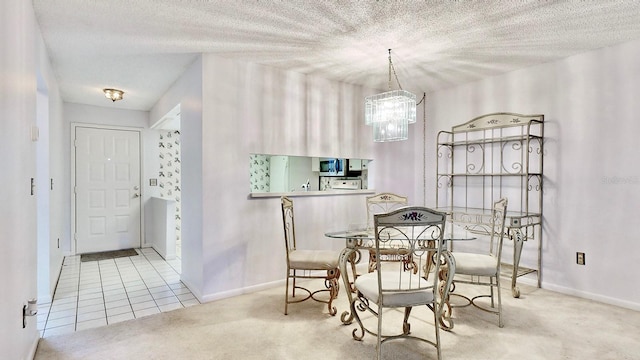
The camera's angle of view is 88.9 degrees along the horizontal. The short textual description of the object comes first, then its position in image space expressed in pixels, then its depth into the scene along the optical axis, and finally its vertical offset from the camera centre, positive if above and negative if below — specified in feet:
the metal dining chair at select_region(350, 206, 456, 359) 6.28 -2.29
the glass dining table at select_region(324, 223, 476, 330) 7.81 -1.81
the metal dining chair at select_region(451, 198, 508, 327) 8.41 -2.32
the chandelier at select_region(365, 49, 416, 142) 9.46 +1.88
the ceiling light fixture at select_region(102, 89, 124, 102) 13.77 +3.54
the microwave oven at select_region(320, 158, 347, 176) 13.37 +0.42
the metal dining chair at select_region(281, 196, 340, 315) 8.89 -2.37
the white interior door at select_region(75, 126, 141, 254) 16.71 -0.70
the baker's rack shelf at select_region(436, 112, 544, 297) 11.28 +0.13
